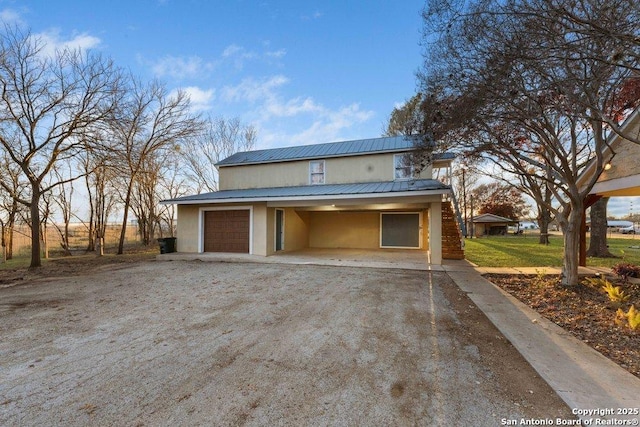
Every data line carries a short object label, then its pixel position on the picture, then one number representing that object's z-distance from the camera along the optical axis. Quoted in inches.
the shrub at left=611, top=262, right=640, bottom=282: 291.3
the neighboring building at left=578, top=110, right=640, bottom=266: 266.2
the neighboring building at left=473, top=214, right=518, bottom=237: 1148.1
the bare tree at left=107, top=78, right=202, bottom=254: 536.1
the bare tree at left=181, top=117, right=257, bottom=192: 944.3
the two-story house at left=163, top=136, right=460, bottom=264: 417.7
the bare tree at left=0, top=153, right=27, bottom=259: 531.6
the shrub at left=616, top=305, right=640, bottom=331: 159.8
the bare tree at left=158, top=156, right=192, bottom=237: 890.7
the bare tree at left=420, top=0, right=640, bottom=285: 153.6
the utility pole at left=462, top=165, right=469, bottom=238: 1174.3
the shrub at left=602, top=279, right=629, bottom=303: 213.0
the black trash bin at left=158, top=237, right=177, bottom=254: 499.8
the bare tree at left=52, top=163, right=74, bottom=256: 663.1
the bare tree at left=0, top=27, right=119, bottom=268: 372.5
